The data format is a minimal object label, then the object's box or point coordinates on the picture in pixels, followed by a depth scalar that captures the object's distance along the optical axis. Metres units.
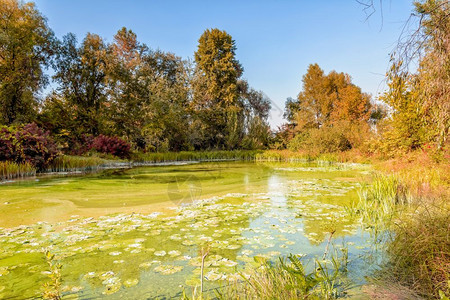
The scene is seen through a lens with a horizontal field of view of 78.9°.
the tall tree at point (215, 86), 23.41
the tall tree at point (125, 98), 17.08
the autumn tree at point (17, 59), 12.55
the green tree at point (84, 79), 16.42
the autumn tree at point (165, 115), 17.66
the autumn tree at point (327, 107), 17.52
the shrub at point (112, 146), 13.59
